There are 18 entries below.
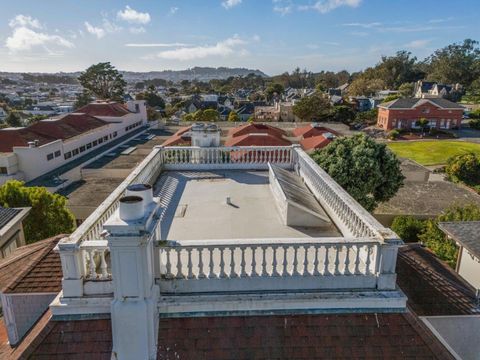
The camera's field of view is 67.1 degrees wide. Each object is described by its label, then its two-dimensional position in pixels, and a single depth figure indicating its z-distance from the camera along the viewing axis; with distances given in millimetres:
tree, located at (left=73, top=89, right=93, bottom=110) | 80950
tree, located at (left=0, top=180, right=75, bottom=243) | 14922
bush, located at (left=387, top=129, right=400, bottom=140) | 54688
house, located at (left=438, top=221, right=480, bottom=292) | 10869
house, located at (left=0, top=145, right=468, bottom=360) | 4430
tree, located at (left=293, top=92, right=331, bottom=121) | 61250
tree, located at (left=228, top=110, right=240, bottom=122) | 64625
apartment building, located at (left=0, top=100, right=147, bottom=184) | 25875
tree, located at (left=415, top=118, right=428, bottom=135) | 57938
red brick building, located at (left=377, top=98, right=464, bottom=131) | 59188
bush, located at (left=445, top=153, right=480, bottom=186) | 30734
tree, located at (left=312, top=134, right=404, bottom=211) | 16875
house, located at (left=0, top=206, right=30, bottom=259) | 11869
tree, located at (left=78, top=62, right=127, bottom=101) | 76125
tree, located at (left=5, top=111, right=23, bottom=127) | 68462
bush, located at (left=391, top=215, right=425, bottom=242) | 17694
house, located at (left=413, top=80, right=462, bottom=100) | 89188
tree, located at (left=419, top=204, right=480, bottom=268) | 13828
